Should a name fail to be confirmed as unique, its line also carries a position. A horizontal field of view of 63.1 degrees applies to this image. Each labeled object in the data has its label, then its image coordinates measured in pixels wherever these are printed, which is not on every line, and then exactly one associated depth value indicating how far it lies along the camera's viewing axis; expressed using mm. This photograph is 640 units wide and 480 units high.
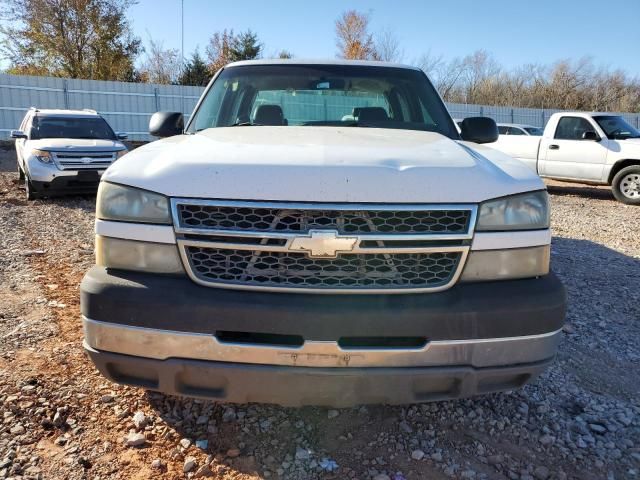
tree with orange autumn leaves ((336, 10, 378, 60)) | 37312
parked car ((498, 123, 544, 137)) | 16156
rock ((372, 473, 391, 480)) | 2266
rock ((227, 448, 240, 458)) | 2416
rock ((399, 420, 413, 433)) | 2623
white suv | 9195
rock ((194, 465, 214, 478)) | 2279
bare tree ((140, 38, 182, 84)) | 35312
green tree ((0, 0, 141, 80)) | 27328
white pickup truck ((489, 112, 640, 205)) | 10883
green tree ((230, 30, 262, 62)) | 38844
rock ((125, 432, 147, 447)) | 2475
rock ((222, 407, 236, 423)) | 2684
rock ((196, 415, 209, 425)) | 2662
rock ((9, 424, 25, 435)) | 2530
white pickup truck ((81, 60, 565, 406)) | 2031
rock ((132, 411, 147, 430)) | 2621
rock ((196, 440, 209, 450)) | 2473
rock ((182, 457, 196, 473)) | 2316
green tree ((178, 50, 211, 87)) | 36000
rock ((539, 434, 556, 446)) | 2545
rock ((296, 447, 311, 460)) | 2404
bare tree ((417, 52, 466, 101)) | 35562
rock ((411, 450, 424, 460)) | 2423
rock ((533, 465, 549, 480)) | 2307
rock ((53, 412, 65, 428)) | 2607
